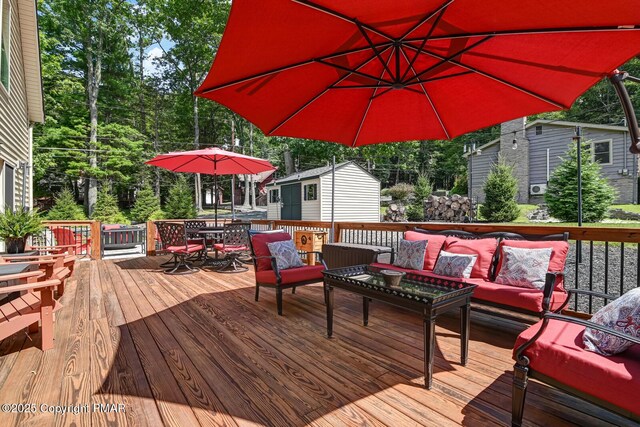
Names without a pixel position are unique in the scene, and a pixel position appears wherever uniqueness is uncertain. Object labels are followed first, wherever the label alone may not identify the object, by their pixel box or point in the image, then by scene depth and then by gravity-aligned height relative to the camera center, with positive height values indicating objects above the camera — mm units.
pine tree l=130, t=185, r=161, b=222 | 15750 +103
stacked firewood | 14494 +26
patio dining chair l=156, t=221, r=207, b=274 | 6082 -693
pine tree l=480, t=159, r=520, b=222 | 12371 +508
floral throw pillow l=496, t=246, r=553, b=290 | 2902 -575
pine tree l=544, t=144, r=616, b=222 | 10055 +533
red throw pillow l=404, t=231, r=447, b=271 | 3803 -495
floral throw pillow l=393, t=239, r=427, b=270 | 3783 -576
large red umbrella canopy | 1846 +1144
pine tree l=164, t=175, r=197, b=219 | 14781 +193
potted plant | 3760 -242
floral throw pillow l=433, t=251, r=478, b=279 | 3367 -630
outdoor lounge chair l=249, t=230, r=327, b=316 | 3758 -800
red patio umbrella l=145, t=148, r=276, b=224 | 5930 +977
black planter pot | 3822 -441
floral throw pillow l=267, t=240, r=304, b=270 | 4152 -626
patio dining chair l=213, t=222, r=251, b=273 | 6113 -725
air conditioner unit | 14418 +928
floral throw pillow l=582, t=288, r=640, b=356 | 1588 -620
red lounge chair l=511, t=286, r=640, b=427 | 1414 -807
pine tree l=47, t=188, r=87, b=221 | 13102 +3
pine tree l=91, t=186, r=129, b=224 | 14349 -49
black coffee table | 2129 -688
